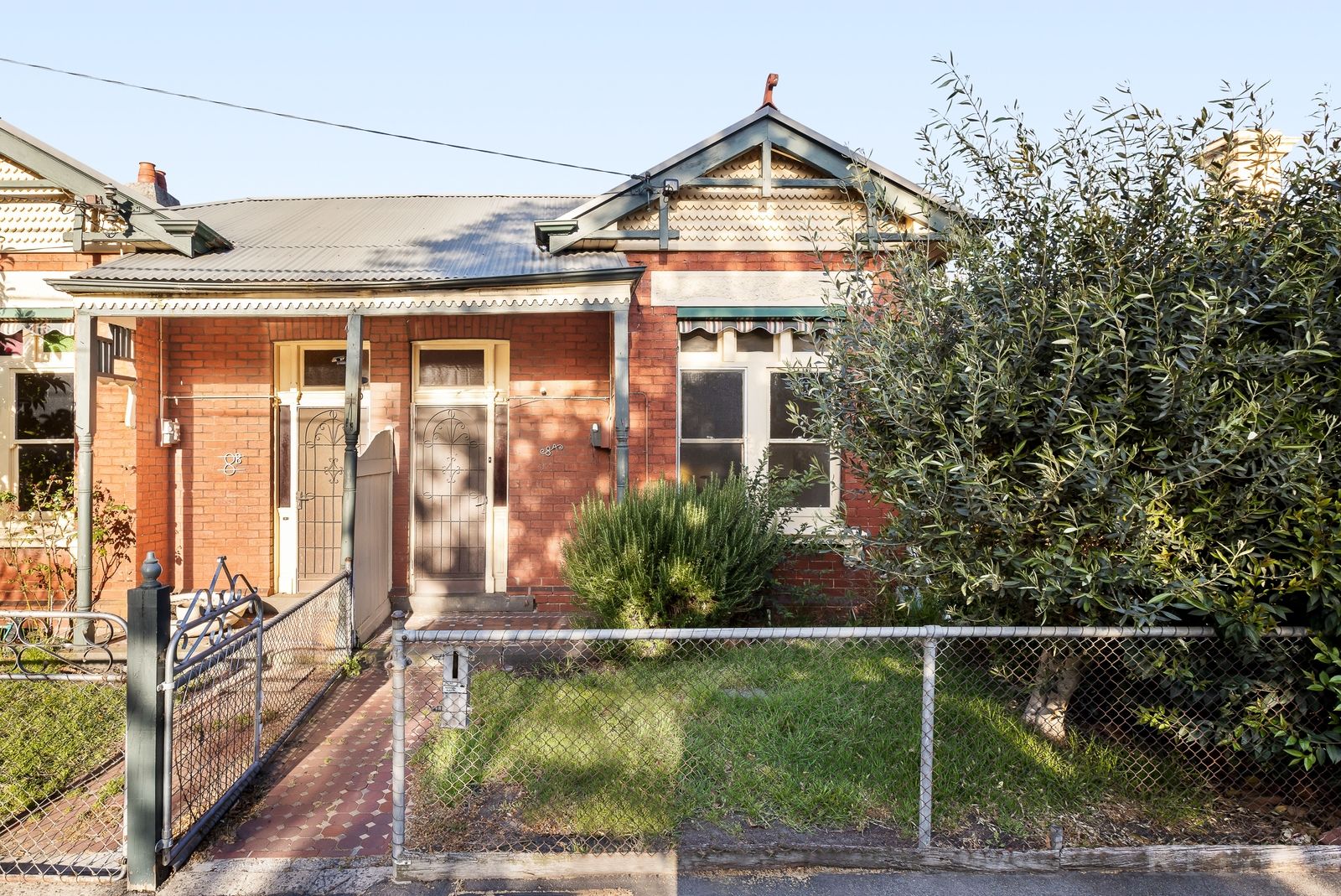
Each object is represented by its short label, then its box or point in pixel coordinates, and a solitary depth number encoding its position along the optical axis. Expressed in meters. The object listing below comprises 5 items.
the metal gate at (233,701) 3.87
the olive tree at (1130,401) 3.66
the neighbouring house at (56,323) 7.62
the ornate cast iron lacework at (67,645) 6.71
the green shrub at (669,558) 6.28
